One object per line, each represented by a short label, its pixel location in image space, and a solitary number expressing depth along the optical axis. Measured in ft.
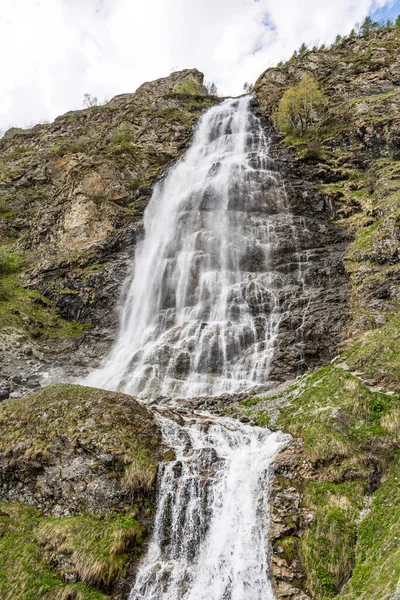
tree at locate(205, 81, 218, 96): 285.64
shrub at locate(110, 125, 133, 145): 178.09
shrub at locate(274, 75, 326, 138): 148.15
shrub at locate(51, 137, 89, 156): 200.54
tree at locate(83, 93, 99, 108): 323.37
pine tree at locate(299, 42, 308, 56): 263.66
